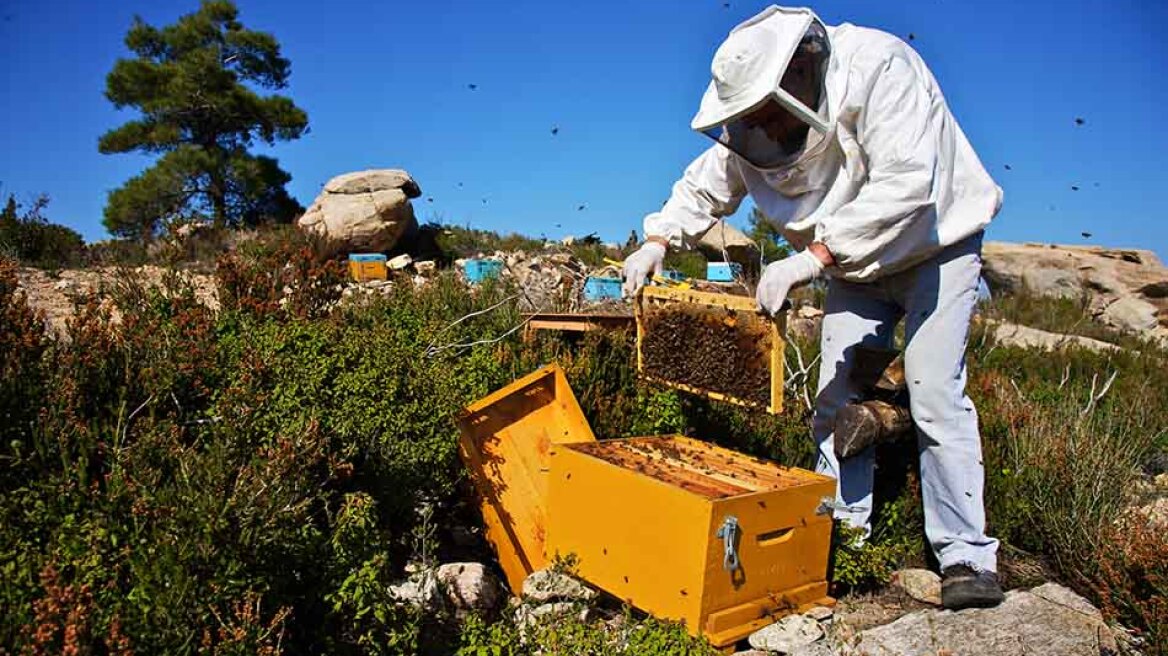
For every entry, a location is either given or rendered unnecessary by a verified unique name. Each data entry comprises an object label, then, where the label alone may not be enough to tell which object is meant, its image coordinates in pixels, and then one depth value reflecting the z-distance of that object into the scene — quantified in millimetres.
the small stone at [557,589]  3339
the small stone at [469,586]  3463
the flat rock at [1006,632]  3160
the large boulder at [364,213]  18000
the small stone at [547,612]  3023
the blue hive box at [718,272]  9283
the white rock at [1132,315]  18500
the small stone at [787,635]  3129
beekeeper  3311
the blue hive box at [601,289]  8627
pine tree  19062
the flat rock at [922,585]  3795
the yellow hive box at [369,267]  14656
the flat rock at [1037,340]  10987
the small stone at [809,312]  13463
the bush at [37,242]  12023
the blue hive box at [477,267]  14202
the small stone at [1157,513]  4147
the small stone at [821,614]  3355
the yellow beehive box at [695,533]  2941
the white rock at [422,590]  3152
